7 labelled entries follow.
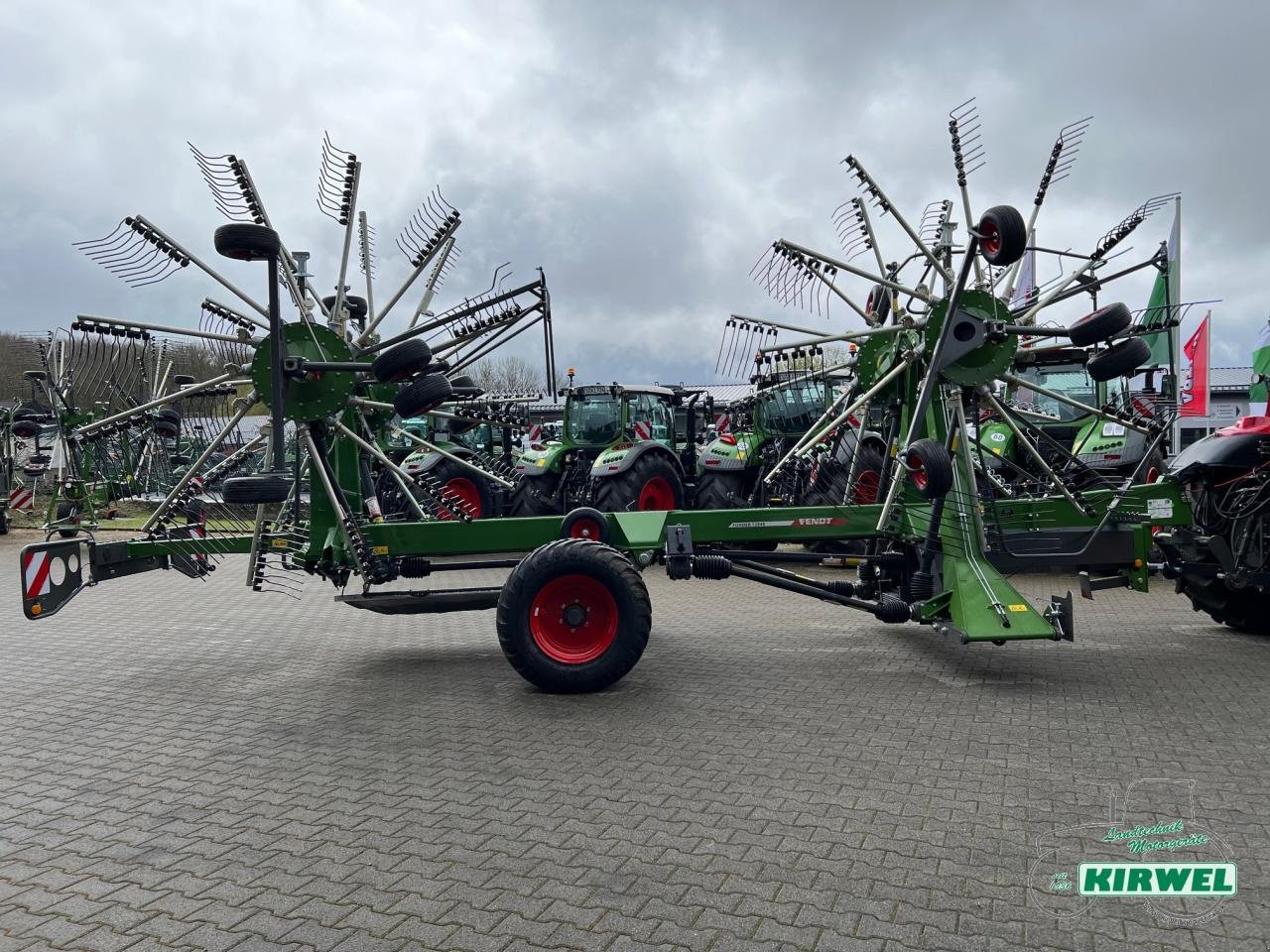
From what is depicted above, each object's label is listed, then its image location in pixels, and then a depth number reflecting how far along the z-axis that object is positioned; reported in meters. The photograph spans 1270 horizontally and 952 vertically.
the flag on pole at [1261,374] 9.26
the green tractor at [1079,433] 10.19
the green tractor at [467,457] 15.19
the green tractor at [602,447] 14.38
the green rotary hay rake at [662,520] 6.33
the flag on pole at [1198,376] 16.72
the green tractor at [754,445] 14.13
